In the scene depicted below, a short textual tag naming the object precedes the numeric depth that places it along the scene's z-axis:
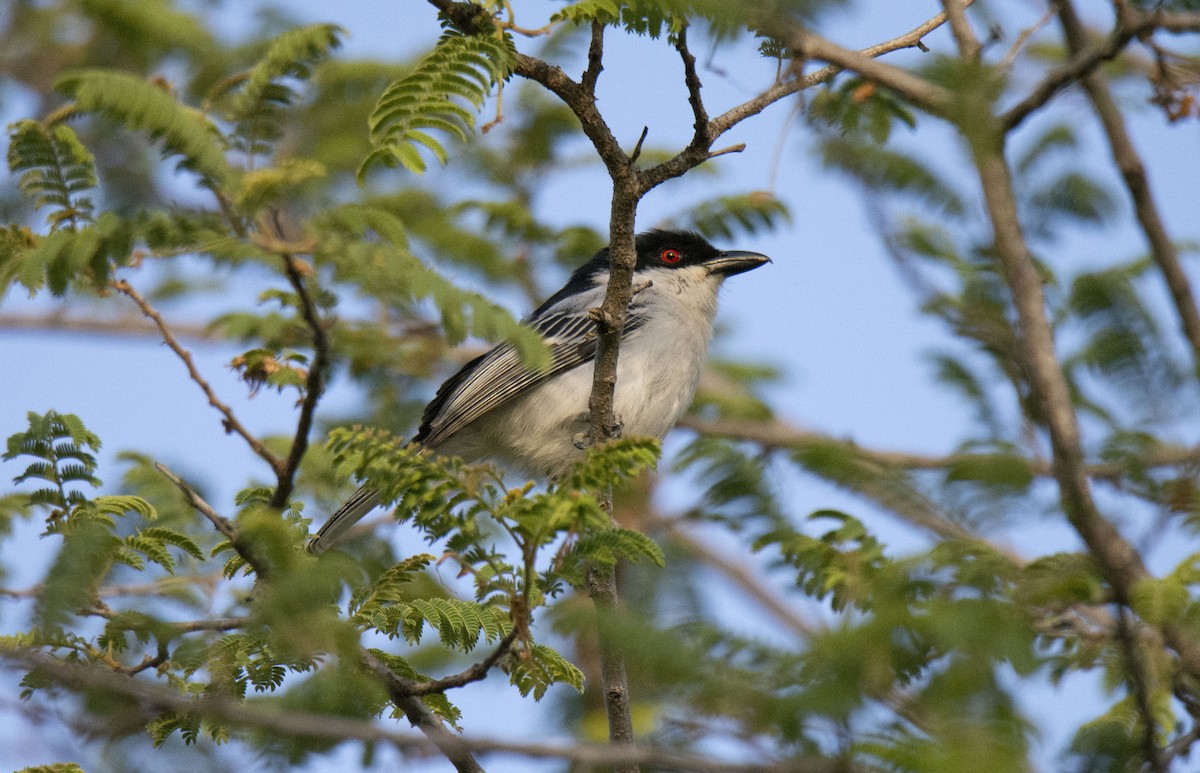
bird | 12.16
